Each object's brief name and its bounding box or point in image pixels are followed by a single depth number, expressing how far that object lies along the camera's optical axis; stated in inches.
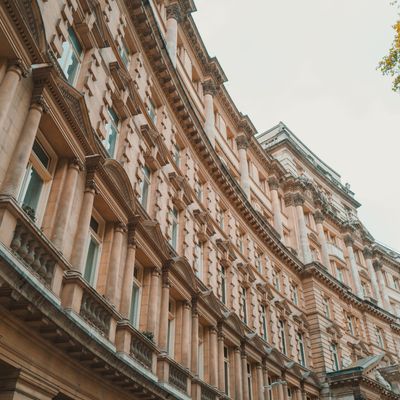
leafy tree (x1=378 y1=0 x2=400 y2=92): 698.8
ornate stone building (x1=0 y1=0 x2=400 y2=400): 393.1
